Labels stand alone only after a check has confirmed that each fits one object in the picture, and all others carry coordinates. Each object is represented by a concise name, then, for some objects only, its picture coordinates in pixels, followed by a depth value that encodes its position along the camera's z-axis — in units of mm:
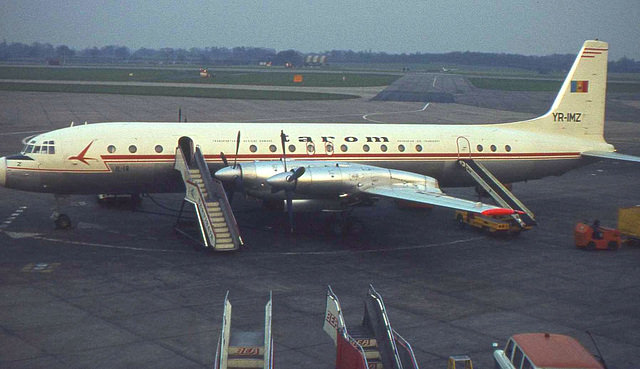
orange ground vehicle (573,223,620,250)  28562
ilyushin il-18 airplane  28172
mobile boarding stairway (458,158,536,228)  29859
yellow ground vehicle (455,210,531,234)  30438
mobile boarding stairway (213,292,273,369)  13898
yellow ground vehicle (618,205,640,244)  29161
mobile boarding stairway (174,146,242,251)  27109
